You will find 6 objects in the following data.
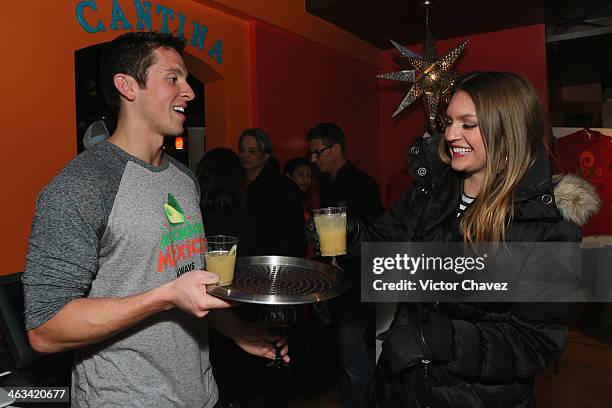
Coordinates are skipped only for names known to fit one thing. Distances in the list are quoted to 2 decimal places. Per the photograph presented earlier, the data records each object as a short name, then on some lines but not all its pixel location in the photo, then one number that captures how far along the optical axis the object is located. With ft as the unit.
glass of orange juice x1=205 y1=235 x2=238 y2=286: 4.45
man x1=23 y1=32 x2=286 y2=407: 3.80
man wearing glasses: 10.54
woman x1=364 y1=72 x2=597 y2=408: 4.93
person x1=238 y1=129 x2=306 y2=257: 10.07
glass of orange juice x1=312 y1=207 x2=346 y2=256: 5.81
